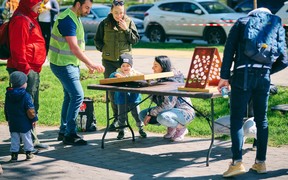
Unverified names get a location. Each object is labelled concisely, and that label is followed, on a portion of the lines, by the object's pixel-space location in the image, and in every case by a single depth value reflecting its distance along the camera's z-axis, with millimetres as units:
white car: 25594
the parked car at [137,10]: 34103
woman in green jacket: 10594
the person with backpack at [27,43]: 8922
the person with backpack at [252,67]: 7723
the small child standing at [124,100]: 10141
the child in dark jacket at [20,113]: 8852
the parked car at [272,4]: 26812
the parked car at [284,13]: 22875
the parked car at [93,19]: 28375
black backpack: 10836
